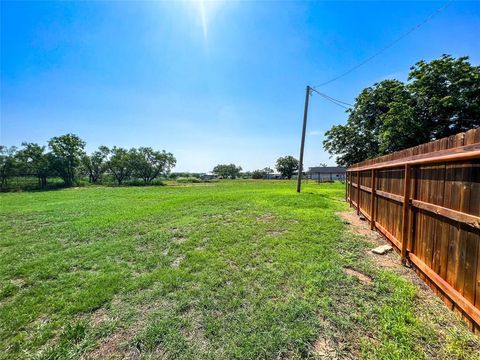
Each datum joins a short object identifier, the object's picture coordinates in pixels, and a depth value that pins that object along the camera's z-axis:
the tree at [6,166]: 23.70
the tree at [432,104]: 10.92
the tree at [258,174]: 77.75
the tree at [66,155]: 28.01
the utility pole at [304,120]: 13.83
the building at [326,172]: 61.13
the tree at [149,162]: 37.68
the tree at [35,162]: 25.30
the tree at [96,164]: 35.50
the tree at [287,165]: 69.62
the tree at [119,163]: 36.25
